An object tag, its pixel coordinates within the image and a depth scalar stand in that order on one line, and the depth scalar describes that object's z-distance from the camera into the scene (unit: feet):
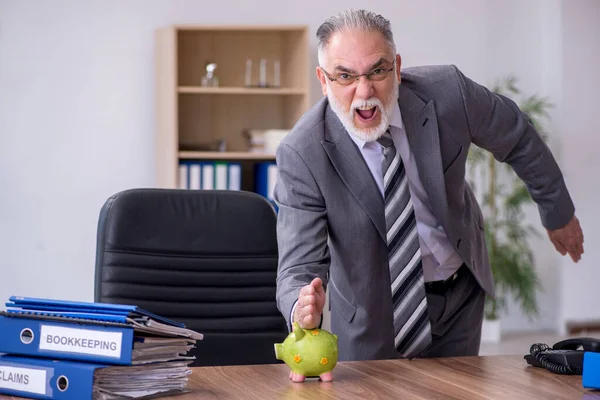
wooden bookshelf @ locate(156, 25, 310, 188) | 17.39
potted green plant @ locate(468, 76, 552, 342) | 19.07
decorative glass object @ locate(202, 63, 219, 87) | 17.42
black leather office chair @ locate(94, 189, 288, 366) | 7.45
